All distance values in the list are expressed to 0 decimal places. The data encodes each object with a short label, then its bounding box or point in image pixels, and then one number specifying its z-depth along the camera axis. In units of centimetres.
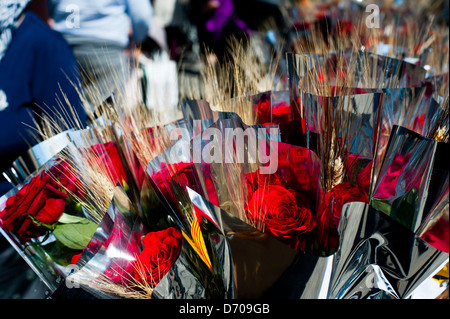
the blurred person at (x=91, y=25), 174
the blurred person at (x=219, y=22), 292
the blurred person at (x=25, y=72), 113
